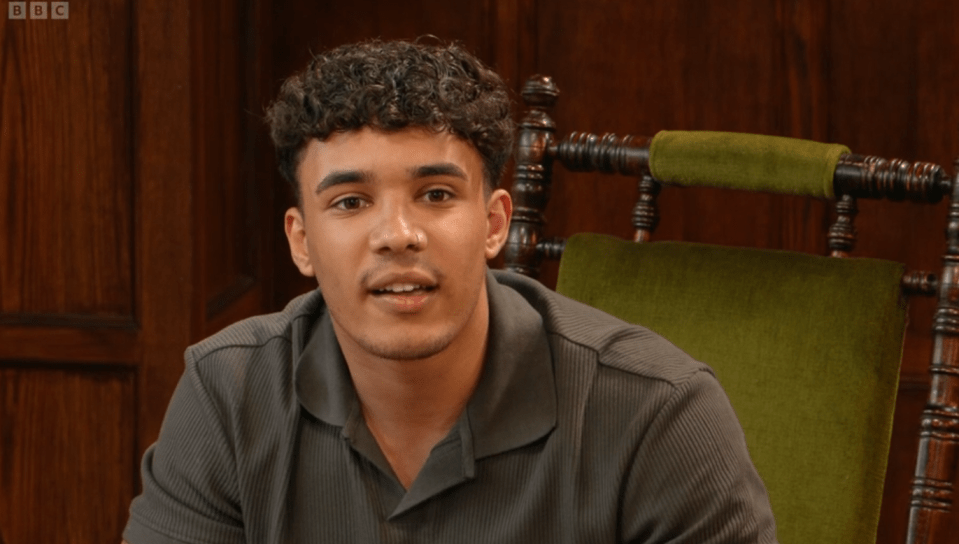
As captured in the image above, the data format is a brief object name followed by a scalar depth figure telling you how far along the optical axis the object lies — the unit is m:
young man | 2.96
